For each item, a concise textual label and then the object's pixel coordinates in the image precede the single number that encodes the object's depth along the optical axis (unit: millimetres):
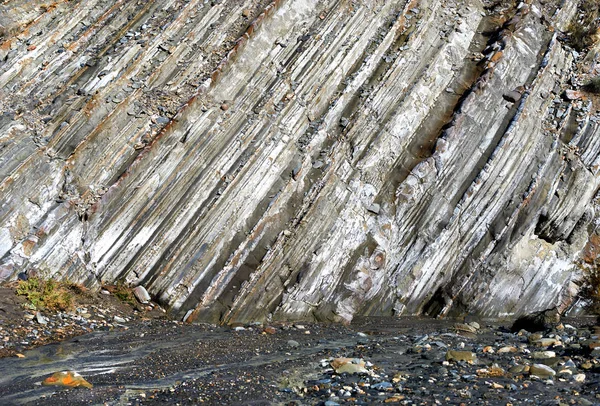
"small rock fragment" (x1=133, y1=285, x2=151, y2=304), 10500
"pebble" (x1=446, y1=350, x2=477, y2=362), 7438
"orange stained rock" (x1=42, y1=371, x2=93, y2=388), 6598
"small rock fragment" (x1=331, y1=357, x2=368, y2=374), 7051
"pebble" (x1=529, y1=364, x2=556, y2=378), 6745
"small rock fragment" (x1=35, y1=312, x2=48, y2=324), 8912
